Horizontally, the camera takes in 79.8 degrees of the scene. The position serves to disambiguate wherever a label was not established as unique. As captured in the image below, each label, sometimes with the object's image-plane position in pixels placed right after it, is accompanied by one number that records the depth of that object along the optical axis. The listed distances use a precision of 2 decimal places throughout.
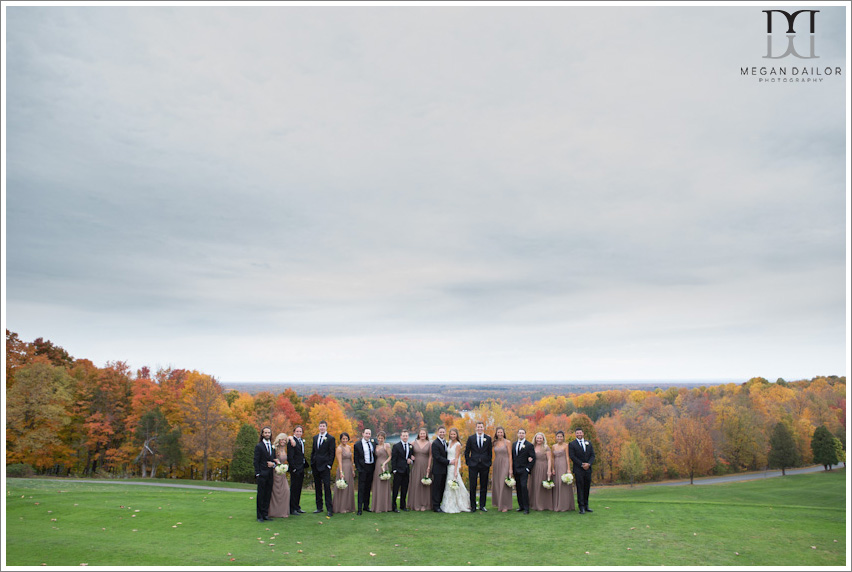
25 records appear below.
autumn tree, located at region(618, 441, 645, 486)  48.78
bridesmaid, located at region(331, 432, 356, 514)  12.81
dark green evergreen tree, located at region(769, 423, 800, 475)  46.31
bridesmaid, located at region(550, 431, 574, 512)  13.10
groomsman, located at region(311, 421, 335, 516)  12.97
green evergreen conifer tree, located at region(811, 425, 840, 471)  43.38
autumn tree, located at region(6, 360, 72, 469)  32.94
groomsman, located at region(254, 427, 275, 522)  11.85
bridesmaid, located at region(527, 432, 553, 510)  13.26
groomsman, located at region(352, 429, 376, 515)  12.88
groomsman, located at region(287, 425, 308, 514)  12.77
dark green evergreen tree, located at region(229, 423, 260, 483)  38.47
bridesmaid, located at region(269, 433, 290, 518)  12.23
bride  12.98
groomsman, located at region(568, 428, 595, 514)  12.92
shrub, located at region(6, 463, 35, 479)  31.84
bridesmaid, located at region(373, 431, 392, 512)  12.90
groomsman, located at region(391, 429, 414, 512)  12.98
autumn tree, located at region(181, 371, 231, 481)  38.97
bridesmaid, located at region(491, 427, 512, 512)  13.18
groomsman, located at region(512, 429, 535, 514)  13.02
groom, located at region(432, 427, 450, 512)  13.07
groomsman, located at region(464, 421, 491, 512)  13.36
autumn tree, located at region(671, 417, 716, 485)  51.06
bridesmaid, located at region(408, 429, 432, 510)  13.28
